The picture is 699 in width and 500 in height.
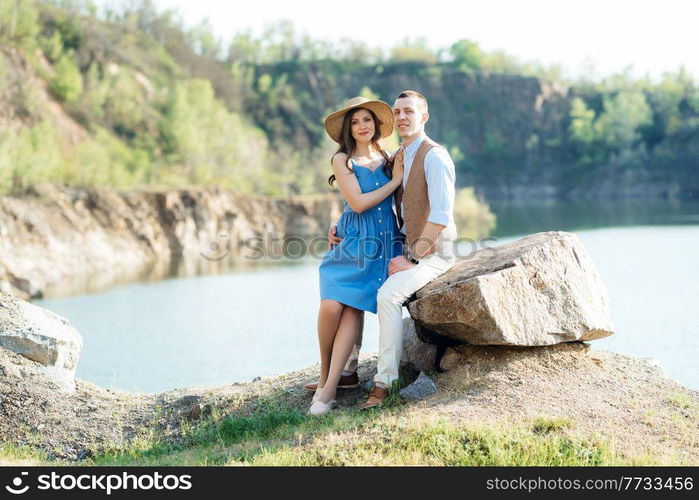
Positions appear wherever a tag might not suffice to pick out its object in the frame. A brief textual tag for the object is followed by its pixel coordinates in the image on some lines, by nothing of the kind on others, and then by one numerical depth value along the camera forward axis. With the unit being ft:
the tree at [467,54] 327.67
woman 21.44
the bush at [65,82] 133.80
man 20.70
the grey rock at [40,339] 24.77
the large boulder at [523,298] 20.63
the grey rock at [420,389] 21.06
